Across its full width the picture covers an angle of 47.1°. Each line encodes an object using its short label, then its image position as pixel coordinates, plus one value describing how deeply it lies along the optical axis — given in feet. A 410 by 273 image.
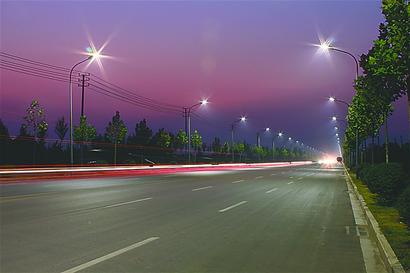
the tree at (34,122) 169.58
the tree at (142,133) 288.30
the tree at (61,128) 225.76
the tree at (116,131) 211.00
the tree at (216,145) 396.45
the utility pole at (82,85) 184.38
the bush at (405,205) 29.01
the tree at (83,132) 188.65
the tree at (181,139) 301.73
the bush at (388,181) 53.42
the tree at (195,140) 324.19
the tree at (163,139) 269.64
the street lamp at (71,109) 133.08
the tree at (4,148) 127.44
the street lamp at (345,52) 83.06
